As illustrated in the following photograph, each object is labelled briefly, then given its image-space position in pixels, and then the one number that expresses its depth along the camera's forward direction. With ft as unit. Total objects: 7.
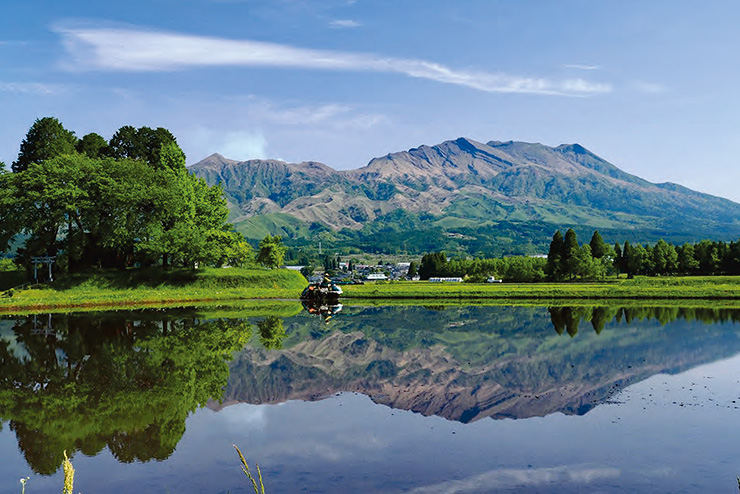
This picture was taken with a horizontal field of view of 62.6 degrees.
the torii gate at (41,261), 211.41
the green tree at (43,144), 239.93
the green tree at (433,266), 589.73
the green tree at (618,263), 387.55
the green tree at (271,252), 380.99
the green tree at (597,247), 337.93
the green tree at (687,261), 357.20
